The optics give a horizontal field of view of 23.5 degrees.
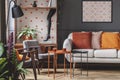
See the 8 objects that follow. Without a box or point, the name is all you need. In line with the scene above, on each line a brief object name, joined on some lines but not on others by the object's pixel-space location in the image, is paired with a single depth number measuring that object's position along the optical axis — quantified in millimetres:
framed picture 7871
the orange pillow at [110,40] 7467
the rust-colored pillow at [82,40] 7484
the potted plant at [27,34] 7709
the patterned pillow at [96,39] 7561
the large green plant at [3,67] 3253
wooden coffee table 6233
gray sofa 6969
